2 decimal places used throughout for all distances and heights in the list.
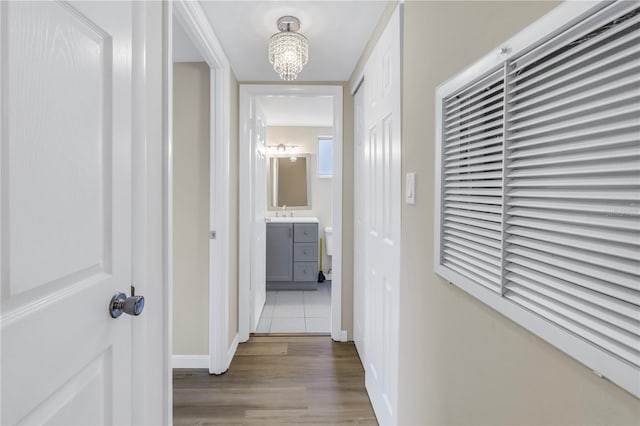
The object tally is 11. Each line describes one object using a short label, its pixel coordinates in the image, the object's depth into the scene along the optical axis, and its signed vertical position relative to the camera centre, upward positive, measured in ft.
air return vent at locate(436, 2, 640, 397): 1.49 +0.09
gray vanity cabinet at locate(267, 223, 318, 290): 14.06 -2.01
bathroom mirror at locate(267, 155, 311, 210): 15.97 +0.92
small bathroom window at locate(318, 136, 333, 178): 16.07 +2.16
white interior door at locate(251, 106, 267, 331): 9.93 -0.40
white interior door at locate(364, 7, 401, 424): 4.95 -0.23
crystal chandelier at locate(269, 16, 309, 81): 6.10 +2.80
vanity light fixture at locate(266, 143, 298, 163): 15.84 +2.43
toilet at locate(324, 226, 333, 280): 15.00 -1.66
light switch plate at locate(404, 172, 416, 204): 4.25 +0.20
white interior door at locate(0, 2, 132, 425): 1.97 -0.06
